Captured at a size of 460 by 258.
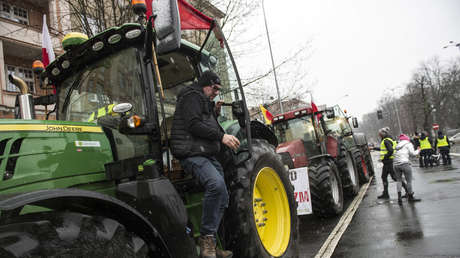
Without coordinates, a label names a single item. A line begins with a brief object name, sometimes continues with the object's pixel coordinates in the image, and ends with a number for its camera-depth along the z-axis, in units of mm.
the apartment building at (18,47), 12180
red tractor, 6586
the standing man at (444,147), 15594
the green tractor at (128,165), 1711
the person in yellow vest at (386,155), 8586
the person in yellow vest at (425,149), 15789
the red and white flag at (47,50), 4055
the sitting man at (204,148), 2619
